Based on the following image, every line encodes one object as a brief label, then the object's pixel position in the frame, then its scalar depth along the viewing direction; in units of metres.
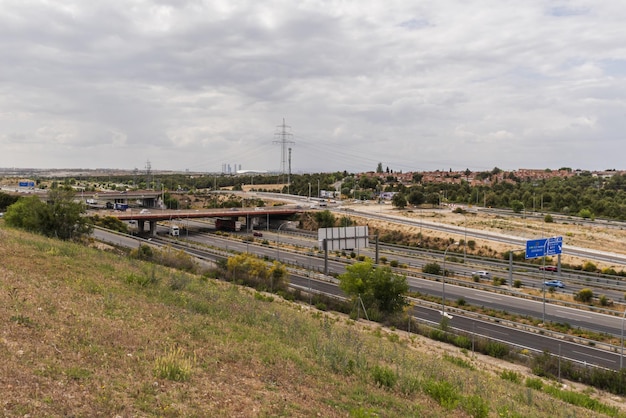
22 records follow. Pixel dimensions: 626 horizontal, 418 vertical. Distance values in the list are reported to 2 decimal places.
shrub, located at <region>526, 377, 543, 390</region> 24.90
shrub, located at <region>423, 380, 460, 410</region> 13.83
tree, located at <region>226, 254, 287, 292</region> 50.16
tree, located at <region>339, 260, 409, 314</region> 44.00
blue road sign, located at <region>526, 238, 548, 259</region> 59.91
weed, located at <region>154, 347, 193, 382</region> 12.09
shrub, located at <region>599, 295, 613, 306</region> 51.75
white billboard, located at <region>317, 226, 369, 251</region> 64.12
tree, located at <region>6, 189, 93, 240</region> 50.25
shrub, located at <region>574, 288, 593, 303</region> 53.23
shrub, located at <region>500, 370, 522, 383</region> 25.96
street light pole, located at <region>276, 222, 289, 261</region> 76.41
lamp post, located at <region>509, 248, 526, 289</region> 58.80
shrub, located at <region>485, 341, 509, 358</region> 33.75
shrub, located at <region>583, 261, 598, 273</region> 69.06
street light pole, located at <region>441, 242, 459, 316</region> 46.32
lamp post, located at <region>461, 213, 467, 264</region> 77.44
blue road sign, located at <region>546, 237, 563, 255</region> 59.56
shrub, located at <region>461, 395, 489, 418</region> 13.30
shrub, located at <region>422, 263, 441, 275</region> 67.81
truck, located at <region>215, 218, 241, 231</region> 115.99
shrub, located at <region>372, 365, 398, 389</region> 14.57
